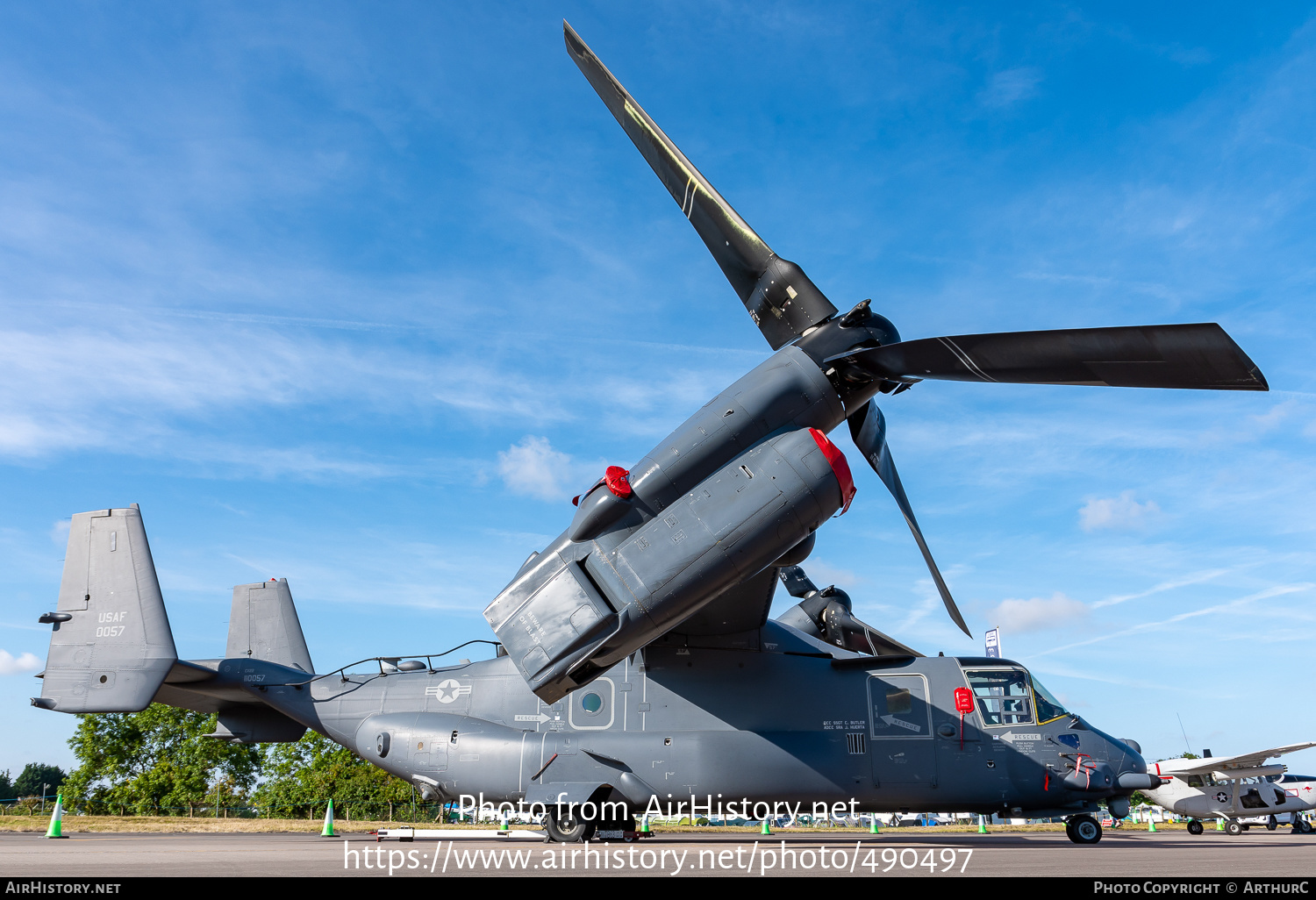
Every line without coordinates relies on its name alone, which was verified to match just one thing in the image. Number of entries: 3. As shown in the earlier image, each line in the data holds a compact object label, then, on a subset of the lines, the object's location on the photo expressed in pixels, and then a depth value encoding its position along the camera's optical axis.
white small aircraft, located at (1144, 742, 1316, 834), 24.62
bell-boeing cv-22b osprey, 9.23
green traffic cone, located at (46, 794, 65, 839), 13.19
